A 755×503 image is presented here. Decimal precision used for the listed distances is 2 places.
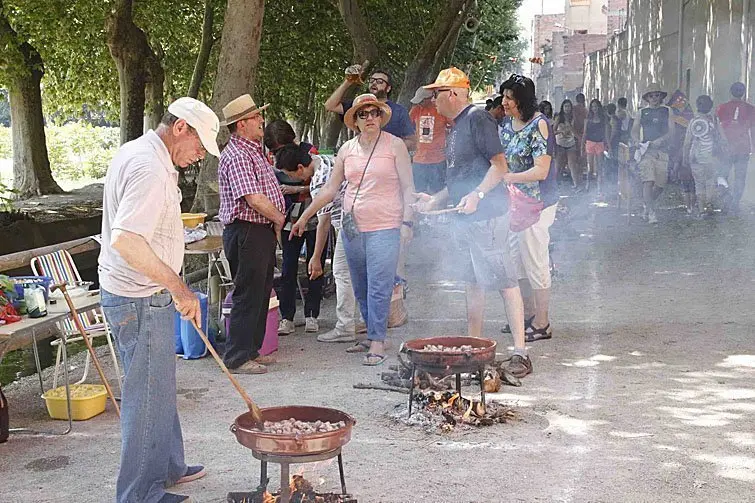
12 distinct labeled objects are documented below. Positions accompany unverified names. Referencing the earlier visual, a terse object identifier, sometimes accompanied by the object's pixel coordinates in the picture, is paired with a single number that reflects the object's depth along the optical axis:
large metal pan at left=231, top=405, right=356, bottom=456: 4.46
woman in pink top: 7.98
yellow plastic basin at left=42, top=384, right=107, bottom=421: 6.80
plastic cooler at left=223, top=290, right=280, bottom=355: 8.55
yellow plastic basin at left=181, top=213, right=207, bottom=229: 9.07
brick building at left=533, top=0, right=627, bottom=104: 59.09
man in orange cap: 7.31
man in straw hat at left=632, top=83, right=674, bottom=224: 16.89
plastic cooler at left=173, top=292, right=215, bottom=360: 8.52
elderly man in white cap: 4.48
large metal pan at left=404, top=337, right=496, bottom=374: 6.21
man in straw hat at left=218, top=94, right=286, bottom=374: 7.72
